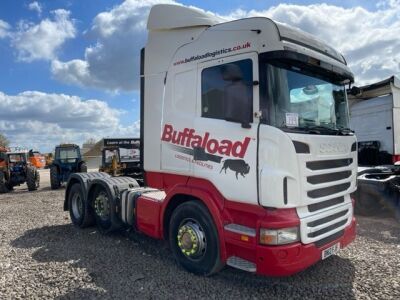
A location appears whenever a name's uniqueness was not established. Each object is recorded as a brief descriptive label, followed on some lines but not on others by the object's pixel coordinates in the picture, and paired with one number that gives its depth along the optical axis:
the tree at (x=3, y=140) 56.33
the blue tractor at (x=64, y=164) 17.75
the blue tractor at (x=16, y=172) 17.47
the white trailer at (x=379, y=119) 9.75
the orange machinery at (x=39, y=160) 34.59
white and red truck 4.20
